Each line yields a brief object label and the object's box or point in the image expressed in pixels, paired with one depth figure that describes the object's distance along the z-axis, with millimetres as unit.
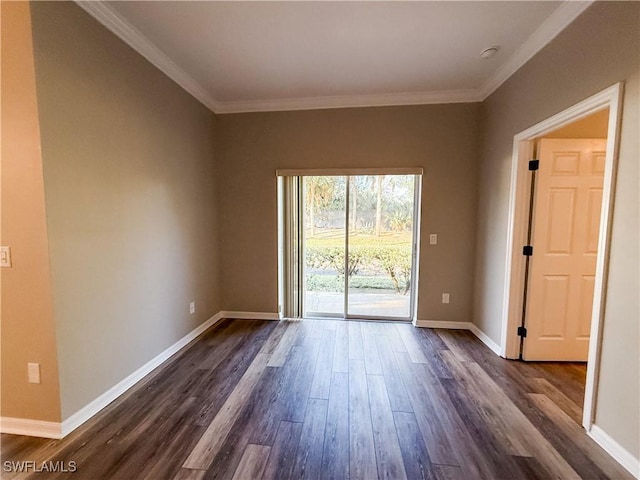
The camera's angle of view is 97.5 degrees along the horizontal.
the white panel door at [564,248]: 2484
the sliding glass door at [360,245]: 3631
